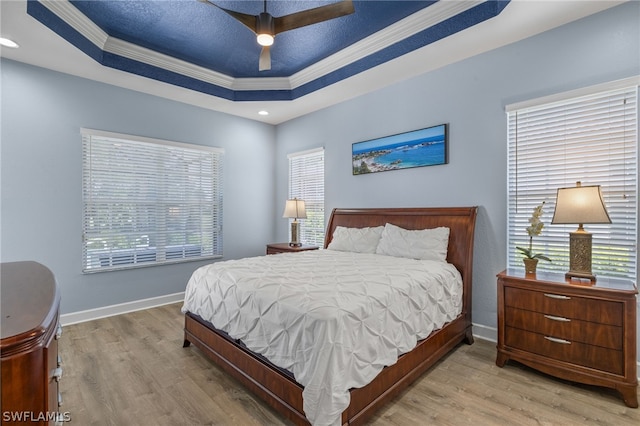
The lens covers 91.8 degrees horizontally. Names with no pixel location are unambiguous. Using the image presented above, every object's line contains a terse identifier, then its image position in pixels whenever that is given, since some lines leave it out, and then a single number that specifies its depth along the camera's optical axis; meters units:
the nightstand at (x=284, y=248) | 4.36
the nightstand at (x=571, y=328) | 2.04
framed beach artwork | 3.46
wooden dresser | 0.72
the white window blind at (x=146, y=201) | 3.72
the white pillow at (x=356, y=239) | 3.68
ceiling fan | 2.22
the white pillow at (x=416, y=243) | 3.11
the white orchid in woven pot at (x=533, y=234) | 2.56
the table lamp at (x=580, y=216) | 2.20
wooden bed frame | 1.77
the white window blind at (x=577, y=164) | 2.42
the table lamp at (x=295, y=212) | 4.64
